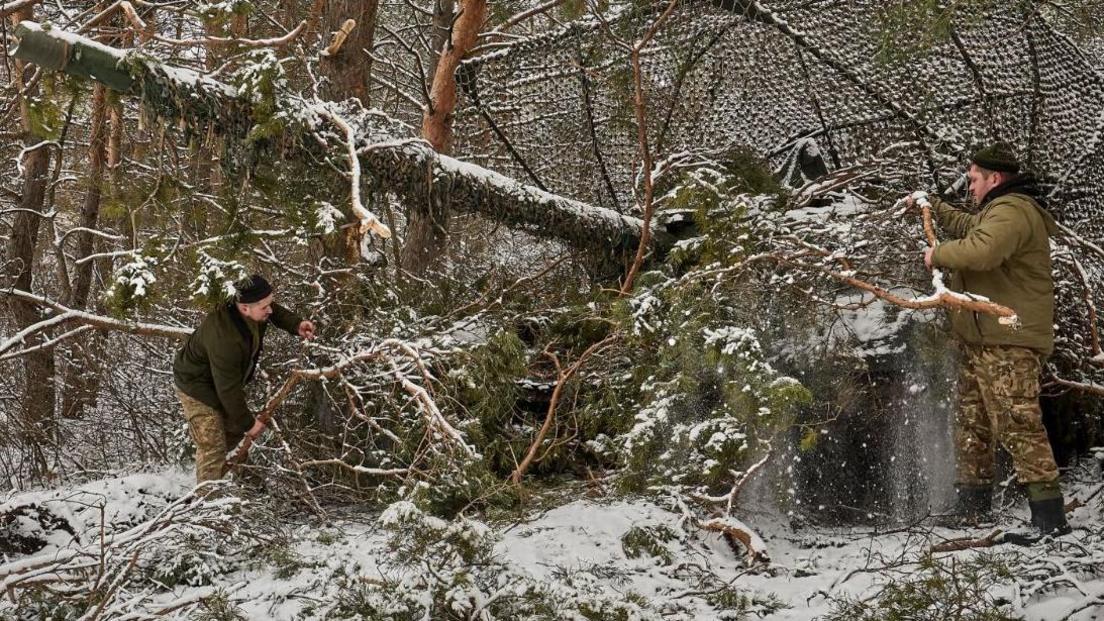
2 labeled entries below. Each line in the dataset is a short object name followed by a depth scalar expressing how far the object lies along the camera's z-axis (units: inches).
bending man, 437.4
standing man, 371.9
